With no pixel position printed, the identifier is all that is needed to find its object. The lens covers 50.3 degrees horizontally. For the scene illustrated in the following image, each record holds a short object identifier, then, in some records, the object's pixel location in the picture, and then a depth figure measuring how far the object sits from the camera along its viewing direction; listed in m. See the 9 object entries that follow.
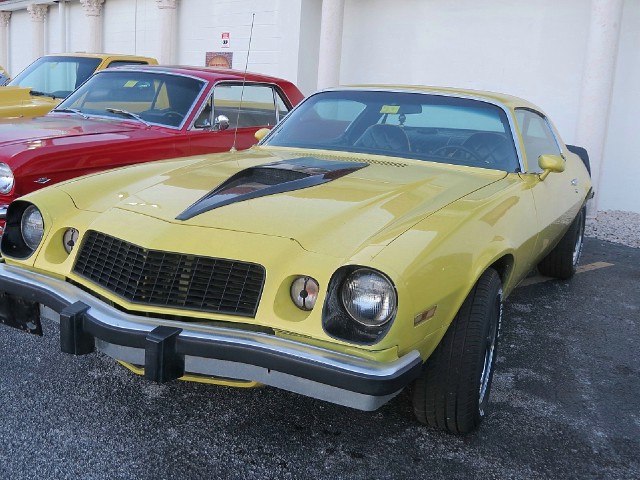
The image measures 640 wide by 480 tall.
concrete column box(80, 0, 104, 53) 16.44
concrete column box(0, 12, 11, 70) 21.58
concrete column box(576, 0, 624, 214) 7.95
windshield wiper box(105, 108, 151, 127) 5.32
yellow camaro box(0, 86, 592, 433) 2.25
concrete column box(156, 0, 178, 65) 14.20
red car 4.21
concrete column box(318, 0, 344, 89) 10.68
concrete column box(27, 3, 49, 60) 19.05
